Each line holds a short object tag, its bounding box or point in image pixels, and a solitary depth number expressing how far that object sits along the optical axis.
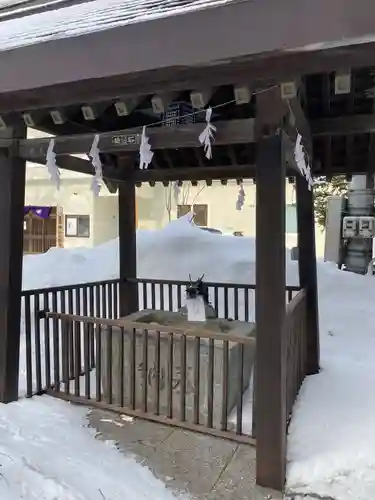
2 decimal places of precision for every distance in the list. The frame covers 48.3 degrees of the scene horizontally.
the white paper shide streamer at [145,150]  2.66
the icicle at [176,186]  4.69
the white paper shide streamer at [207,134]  2.41
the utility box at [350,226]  8.33
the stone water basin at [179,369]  3.21
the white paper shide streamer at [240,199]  3.26
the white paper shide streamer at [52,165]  3.04
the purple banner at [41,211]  16.20
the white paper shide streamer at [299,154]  2.66
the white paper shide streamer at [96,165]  2.87
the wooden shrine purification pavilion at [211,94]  1.68
